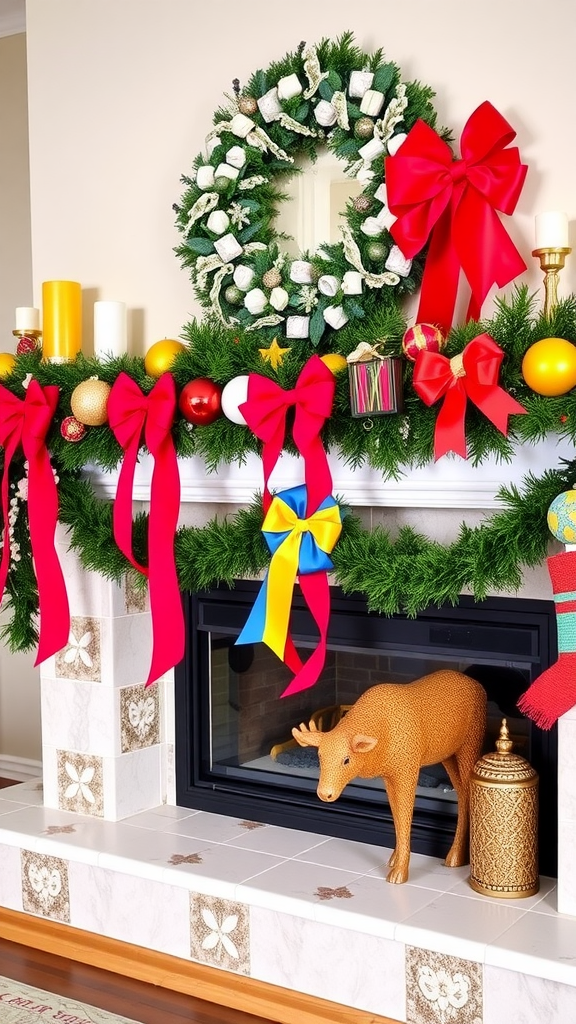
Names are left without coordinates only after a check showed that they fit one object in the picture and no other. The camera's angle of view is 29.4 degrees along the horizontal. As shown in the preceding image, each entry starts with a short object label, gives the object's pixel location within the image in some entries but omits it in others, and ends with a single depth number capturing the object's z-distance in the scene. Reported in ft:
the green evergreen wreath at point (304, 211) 6.95
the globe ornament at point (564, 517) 5.76
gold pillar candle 8.38
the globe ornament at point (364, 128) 7.03
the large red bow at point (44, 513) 7.86
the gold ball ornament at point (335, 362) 6.73
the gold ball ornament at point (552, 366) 5.76
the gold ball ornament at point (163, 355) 7.51
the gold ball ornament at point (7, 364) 8.48
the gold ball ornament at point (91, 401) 7.61
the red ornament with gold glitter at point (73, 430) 7.83
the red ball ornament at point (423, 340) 6.23
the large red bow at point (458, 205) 6.47
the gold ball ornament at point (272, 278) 7.35
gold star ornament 7.04
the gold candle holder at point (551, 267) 6.14
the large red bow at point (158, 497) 7.27
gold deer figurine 6.61
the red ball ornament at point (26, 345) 8.59
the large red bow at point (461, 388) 5.95
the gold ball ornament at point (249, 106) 7.45
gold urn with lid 6.53
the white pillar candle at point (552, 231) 6.12
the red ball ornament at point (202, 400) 7.16
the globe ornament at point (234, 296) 7.54
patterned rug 6.75
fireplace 7.03
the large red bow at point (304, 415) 6.57
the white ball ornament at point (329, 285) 7.09
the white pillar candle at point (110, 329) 8.08
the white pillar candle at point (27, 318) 8.68
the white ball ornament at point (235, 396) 6.96
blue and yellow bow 6.75
